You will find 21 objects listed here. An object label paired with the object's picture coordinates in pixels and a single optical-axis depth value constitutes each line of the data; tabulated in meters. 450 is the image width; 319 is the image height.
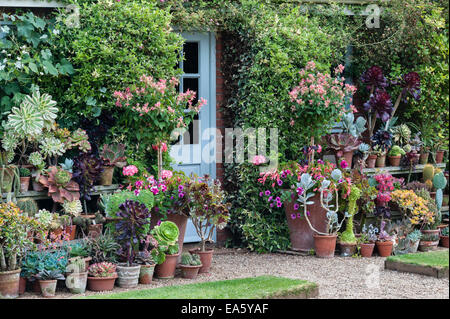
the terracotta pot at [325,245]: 8.60
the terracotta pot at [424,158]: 10.17
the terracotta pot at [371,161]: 9.65
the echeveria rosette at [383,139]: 9.64
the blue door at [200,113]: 9.23
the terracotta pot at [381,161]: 9.75
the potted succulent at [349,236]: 8.66
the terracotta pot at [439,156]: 10.34
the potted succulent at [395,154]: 9.81
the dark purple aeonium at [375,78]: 9.72
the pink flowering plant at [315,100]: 8.62
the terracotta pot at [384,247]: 8.79
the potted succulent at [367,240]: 8.73
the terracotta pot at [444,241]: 9.56
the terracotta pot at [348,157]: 9.38
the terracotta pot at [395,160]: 9.87
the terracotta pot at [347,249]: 8.71
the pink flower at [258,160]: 8.82
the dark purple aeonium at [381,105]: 9.53
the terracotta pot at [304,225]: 8.66
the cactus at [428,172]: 9.93
